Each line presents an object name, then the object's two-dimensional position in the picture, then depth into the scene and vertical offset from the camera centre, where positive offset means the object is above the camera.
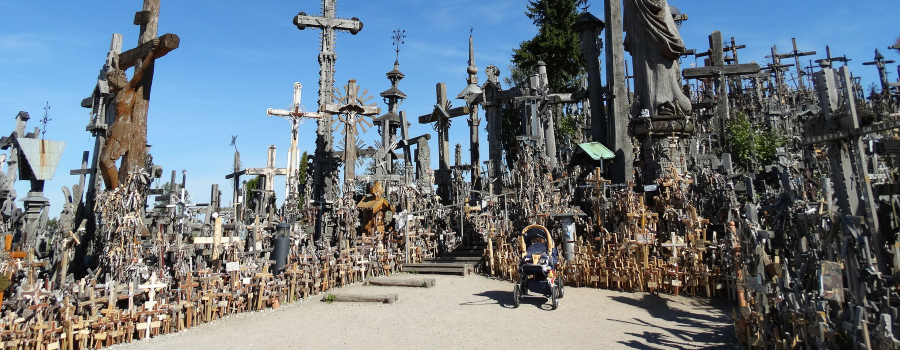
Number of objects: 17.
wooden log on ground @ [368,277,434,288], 12.41 -0.90
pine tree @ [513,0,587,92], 27.36 +9.97
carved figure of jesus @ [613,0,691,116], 15.83 +5.44
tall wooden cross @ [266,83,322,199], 20.02 +4.90
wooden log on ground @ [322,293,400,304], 10.88 -1.09
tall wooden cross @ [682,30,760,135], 17.66 +5.60
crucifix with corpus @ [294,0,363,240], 21.02 +6.94
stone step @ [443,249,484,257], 15.03 -0.30
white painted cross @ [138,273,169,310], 8.21 -0.56
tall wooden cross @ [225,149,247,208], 18.23 +2.53
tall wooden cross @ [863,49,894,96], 22.11 +6.94
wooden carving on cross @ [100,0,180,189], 9.45 +2.86
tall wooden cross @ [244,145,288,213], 19.86 +2.90
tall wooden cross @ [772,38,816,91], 26.07 +8.57
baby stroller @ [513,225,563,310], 9.93 -0.64
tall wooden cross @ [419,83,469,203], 20.39 +4.50
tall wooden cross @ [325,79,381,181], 16.19 +4.15
